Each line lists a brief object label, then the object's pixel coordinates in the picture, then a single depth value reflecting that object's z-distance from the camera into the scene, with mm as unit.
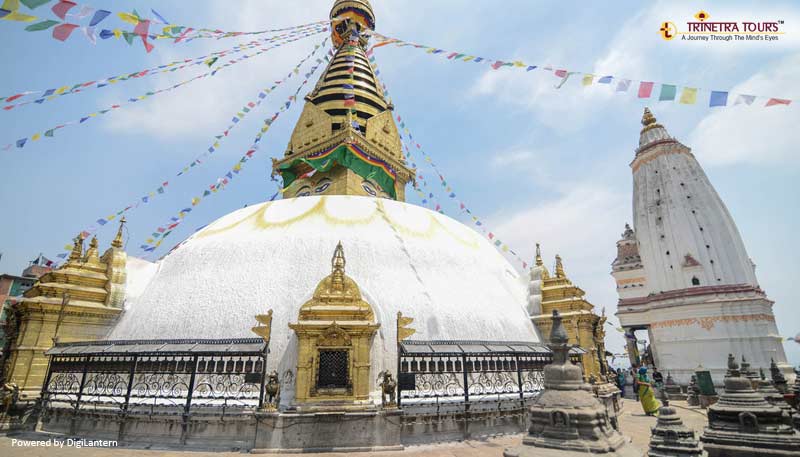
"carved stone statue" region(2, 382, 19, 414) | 7575
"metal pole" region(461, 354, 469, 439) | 7263
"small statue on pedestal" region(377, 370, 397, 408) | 6804
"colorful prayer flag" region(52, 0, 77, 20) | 6586
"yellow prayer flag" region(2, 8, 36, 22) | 6230
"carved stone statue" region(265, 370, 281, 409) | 6613
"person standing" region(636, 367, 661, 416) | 10491
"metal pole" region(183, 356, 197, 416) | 6832
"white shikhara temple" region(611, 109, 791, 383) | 20203
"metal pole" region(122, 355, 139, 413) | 7062
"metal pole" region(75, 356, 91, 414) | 7500
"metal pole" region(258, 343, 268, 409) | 6788
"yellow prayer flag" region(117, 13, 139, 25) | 7598
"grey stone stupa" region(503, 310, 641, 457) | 3416
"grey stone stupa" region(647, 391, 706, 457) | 4375
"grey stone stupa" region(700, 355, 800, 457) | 4531
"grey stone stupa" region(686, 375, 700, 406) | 14125
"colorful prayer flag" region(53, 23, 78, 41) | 6870
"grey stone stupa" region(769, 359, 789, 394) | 10242
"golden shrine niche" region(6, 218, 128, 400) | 8680
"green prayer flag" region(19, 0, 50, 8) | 5828
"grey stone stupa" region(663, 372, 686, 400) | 16312
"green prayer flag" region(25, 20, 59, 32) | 6602
